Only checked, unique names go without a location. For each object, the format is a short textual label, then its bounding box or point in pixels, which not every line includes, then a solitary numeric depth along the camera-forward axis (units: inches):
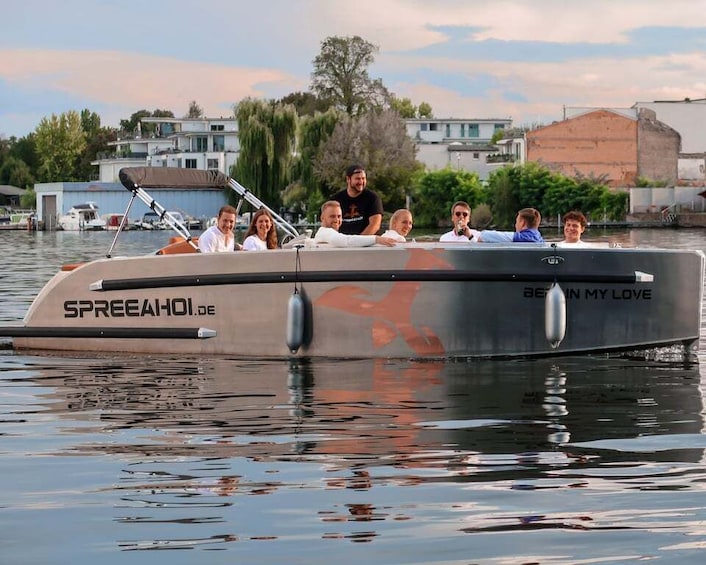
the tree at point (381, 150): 3253.0
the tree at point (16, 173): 5866.1
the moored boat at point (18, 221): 4136.3
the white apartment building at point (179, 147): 4623.5
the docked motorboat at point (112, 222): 3841.0
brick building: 3526.1
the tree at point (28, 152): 6023.6
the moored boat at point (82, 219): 3919.8
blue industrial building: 3996.1
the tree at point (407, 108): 5580.7
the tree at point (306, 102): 4060.0
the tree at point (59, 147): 5442.9
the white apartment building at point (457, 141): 4323.3
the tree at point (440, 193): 3405.5
